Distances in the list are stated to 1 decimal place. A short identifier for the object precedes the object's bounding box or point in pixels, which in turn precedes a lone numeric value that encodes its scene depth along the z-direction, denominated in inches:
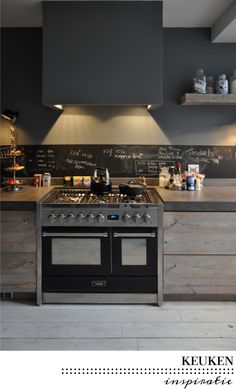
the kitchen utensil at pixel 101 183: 133.0
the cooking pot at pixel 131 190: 127.3
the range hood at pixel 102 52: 123.5
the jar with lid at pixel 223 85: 137.6
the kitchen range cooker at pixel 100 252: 116.7
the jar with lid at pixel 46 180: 146.5
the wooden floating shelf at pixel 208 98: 134.2
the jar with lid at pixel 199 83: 136.9
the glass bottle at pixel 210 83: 140.2
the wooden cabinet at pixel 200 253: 117.3
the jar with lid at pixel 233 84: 137.4
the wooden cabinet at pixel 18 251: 118.3
